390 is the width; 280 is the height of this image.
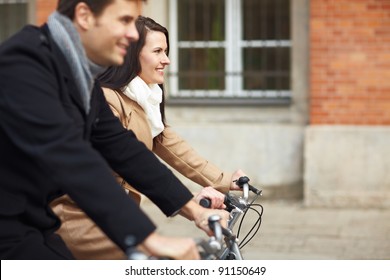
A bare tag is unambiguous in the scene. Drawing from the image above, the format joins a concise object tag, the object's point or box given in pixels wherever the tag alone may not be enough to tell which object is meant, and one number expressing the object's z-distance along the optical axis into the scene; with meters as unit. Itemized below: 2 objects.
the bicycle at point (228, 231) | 4.82
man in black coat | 4.28
